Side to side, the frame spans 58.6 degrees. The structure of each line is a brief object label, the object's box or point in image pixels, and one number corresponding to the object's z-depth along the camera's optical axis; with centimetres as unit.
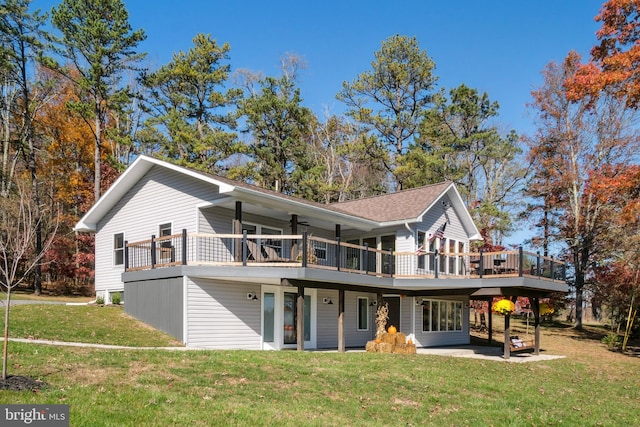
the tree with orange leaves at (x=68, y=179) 3406
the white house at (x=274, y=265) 1788
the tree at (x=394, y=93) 3959
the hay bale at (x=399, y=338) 1964
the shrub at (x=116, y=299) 2181
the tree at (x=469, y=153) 3812
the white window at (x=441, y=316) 2545
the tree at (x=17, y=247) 875
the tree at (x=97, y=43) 3259
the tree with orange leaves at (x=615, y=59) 2112
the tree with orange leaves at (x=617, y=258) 2623
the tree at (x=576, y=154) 3166
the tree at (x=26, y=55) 3272
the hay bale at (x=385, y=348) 1897
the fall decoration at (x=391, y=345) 1905
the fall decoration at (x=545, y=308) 2419
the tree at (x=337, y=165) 3841
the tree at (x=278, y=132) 3806
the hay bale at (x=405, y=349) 1917
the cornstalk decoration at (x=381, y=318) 2034
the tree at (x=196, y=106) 3553
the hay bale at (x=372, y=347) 1916
